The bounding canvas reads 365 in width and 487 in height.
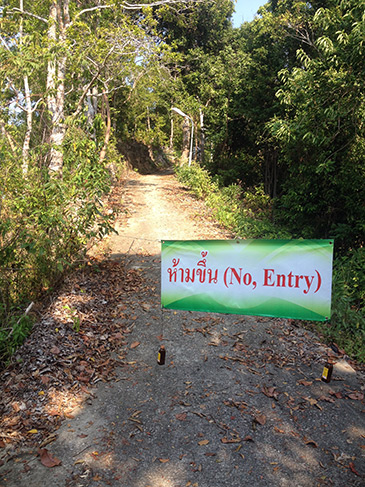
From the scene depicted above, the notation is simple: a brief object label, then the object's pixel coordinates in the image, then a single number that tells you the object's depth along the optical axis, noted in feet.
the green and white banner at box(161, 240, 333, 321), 12.06
